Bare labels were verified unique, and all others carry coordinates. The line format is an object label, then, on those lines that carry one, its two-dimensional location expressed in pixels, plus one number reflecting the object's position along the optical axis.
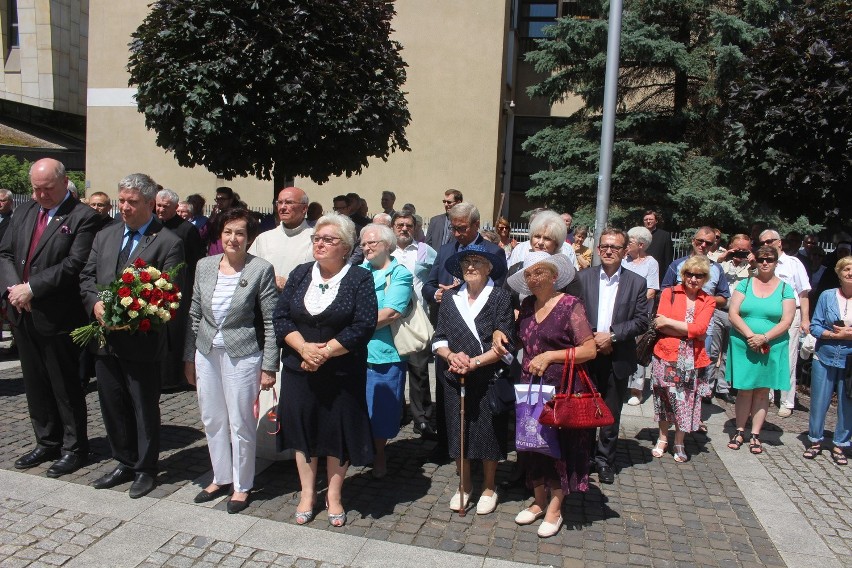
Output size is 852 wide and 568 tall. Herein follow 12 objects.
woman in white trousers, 4.71
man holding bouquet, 4.94
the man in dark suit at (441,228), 8.13
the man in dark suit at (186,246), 7.00
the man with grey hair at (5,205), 9.20
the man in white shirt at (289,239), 5.75
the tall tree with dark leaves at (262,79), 8.17
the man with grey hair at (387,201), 10.77
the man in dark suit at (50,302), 5.18
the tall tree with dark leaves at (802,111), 7.56
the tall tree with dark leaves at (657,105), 14.77
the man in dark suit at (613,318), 5.49
